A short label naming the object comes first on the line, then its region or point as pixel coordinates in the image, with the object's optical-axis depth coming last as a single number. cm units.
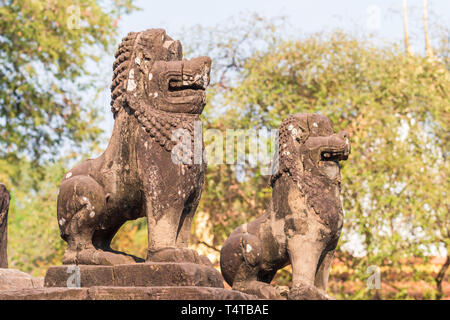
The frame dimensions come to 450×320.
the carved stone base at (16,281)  625
